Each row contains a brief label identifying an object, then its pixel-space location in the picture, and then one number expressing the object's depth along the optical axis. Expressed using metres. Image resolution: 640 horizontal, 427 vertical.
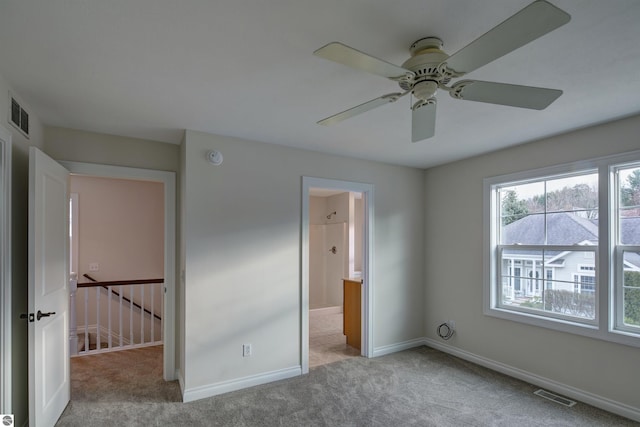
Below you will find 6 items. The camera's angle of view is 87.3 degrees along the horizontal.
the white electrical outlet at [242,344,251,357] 3.24
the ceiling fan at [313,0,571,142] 1.13
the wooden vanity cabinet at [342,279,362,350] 4.33
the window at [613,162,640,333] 2.73
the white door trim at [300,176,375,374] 3.71
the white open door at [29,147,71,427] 2.21
